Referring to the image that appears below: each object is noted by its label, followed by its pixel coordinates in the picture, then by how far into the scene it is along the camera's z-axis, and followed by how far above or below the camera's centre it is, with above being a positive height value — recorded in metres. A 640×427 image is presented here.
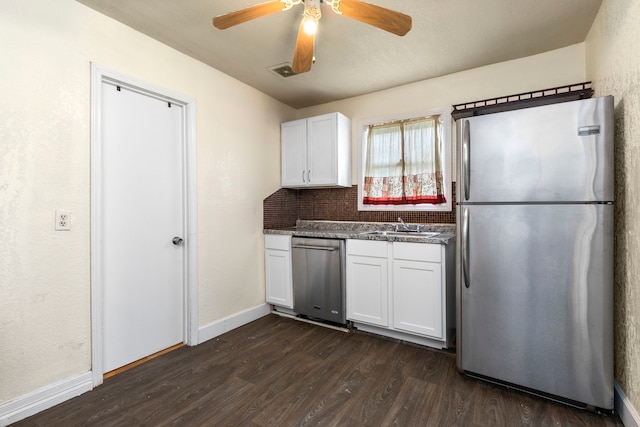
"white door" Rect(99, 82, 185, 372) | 2.19 -0.06
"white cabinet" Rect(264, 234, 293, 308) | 3.30 -0.60
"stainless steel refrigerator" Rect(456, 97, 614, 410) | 1.70 -0.22
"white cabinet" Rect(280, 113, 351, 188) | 3.39 +0.74
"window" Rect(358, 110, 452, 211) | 3.10 +0.55
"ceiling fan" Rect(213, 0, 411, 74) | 1.61 +1.10
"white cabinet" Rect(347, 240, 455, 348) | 2.47 -0.65
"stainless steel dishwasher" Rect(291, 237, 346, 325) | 2.97 -0.63
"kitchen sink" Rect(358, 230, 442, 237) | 2.86 -0.18
